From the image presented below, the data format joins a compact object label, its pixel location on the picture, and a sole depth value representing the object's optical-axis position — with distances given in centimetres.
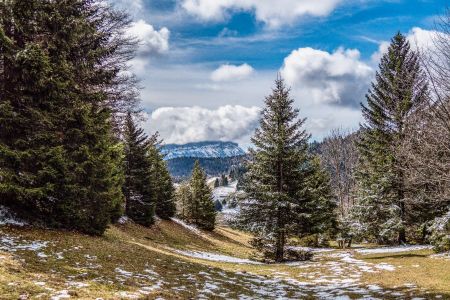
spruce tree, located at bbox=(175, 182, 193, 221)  5172
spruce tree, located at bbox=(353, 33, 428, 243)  2352
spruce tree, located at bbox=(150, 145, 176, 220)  4431
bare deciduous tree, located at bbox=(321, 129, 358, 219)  4991
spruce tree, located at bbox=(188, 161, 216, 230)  4959
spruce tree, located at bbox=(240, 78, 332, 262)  2086
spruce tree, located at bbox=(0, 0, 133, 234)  1297
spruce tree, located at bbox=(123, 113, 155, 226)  3500
